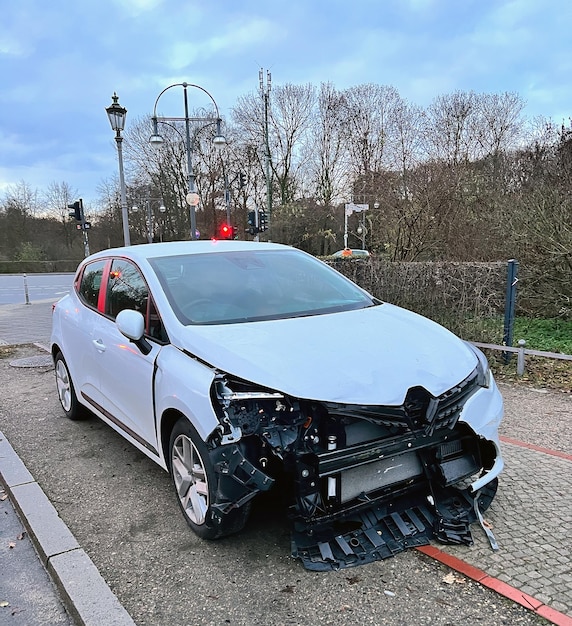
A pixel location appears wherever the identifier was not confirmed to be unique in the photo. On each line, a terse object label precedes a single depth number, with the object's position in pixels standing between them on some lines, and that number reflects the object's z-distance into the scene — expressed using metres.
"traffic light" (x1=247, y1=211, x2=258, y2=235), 18.09
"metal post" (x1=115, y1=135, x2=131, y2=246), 16.08
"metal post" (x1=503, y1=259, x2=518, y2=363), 6.79
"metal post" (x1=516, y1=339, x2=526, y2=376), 6.45
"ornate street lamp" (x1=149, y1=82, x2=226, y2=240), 17.98
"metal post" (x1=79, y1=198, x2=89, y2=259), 21.85
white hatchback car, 2.60
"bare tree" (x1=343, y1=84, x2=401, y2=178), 35.41
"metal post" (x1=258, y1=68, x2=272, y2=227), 36.46
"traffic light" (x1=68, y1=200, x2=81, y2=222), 21.36
